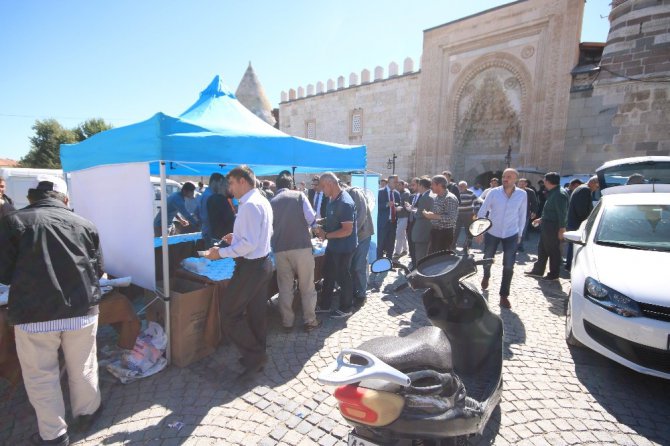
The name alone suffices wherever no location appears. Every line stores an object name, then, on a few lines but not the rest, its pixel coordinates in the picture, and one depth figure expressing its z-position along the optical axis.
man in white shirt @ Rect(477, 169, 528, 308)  4.87
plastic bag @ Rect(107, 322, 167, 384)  3.12
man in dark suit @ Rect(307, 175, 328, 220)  6.74
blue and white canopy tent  3.28
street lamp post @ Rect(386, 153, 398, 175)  19.00
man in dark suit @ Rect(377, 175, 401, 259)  7.39
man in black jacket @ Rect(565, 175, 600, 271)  6.12
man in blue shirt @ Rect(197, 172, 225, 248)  5.11
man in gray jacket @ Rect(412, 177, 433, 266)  5.76
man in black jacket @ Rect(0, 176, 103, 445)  2.10
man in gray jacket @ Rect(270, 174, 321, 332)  3.85
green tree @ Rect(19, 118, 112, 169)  30.00
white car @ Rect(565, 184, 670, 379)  2.72
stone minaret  10.70
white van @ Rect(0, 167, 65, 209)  10.20
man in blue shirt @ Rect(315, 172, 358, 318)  4.25
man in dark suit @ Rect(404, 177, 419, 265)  6.81
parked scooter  1.48
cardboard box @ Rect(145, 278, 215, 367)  3.30
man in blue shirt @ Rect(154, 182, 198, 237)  6.39
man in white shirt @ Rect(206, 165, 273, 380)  2.96
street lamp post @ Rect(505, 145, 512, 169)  14.85
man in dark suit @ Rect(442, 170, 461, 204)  9.05
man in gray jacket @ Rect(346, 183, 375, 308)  5.10
